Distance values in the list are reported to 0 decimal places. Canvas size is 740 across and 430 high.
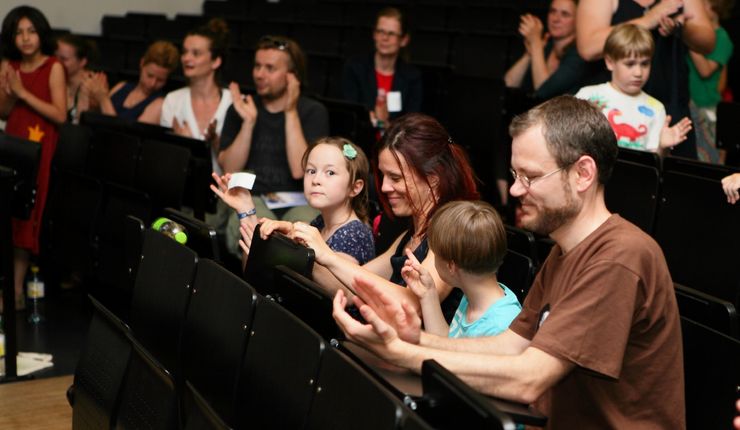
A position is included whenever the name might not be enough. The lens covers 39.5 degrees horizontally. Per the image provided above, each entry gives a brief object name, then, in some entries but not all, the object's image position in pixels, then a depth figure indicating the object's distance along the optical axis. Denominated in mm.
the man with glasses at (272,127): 4590
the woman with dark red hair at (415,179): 2770
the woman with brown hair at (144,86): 5754
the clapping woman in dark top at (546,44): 5645
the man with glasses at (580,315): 1893
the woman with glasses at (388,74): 5988
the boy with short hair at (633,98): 3779
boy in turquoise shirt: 2279
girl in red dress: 5184
